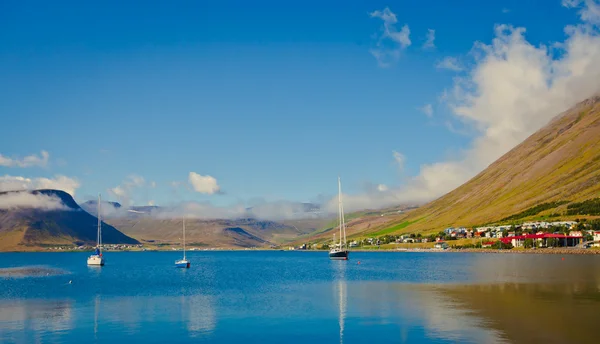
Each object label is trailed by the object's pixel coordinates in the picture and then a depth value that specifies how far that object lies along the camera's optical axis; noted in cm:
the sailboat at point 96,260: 18512
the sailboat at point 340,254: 19462
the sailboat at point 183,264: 17121
